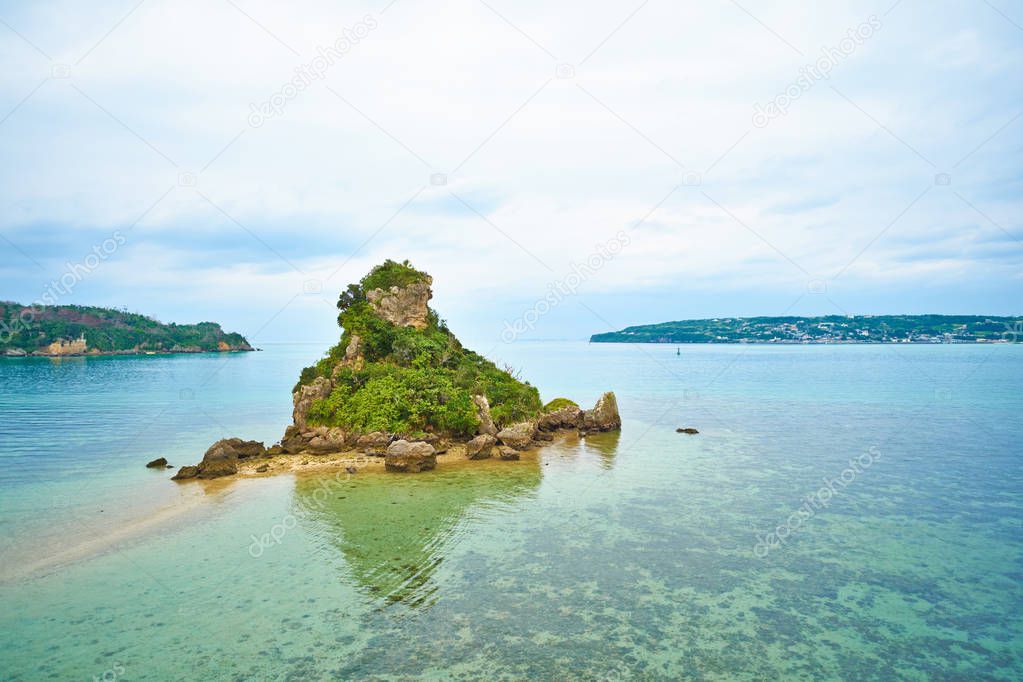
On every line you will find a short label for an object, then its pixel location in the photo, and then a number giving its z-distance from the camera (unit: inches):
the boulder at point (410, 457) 1058.1
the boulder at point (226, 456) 1043.9
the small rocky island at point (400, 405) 1147.3
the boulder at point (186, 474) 1024.2
